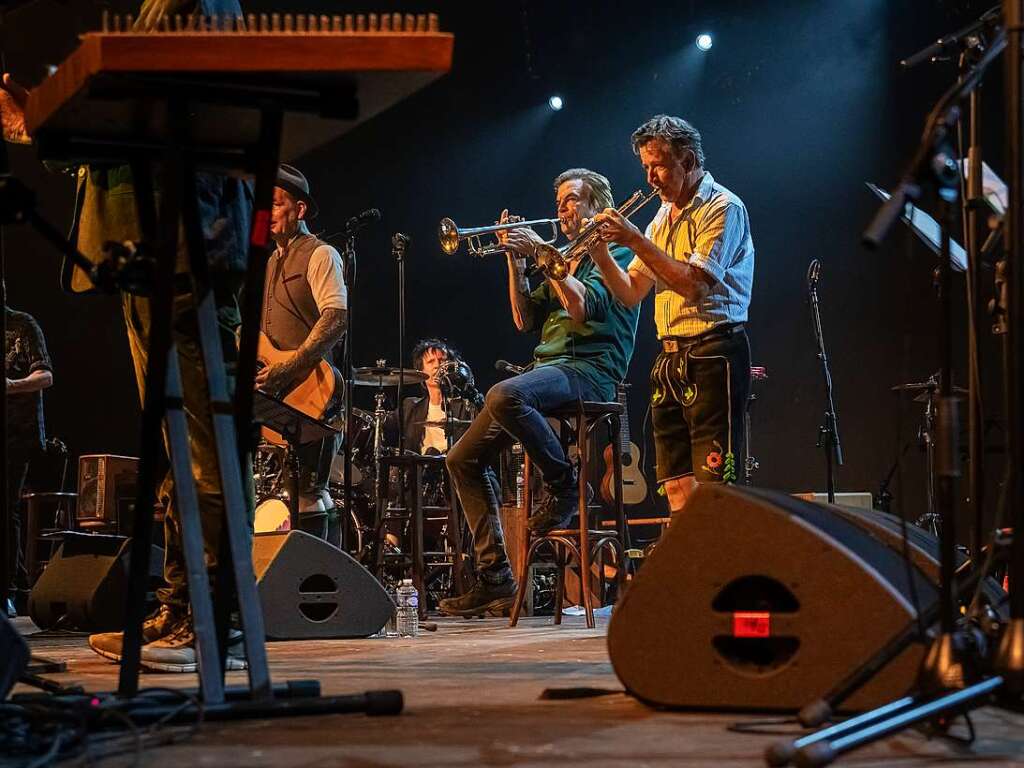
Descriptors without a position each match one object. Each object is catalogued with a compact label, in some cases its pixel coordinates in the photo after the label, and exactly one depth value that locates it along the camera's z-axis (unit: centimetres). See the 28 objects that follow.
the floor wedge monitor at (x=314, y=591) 415
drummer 907
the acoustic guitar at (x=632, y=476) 906
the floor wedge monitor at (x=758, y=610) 201
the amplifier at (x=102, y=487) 666
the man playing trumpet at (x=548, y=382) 500
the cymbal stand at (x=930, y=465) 744
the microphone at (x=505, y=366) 778
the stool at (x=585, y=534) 481
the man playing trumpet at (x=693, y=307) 396
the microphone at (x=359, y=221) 543
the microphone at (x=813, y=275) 764
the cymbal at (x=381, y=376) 824
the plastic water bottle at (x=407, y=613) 459
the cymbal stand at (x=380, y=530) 584
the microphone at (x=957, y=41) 217
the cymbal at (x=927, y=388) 712
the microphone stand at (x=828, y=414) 722
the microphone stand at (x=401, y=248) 604
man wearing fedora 509
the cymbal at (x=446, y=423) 835
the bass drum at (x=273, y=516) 598
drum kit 776
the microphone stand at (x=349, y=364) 514
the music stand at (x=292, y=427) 465
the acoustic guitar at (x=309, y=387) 530
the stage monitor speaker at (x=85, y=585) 454
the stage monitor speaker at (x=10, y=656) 189
